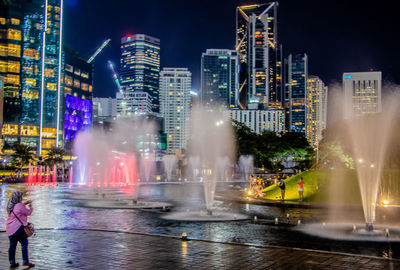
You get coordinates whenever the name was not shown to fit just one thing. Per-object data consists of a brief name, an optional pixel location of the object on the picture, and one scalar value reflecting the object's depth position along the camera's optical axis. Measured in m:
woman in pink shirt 8.75
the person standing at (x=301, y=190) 26.13
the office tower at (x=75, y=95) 125.62
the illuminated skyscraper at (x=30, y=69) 106.06
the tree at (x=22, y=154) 77.41
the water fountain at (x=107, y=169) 24.69
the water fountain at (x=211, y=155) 18.36
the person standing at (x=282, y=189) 26.67
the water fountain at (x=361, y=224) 13.66
